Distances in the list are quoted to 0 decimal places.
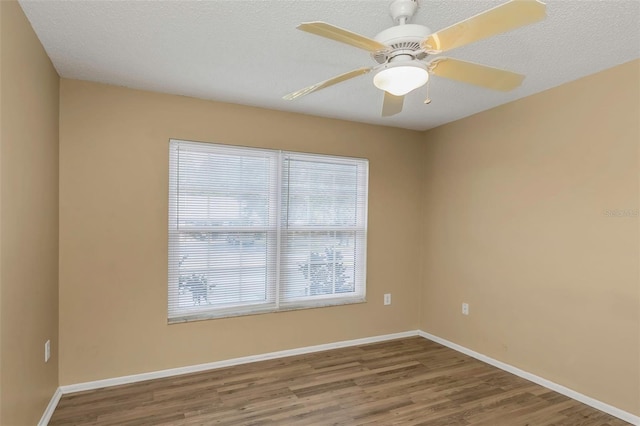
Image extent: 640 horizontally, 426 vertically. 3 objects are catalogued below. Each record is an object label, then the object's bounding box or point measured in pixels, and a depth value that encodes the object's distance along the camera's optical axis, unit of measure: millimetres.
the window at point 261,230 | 3068
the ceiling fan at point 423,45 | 1255
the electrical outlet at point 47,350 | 2311
